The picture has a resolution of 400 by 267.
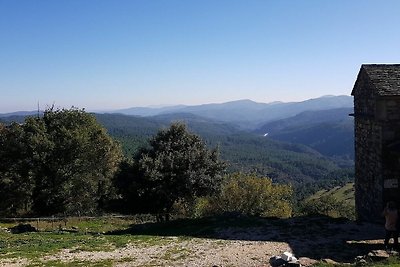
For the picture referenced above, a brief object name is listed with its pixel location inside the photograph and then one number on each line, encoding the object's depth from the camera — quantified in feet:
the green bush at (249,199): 152.15
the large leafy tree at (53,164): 134.31
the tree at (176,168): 108.68
